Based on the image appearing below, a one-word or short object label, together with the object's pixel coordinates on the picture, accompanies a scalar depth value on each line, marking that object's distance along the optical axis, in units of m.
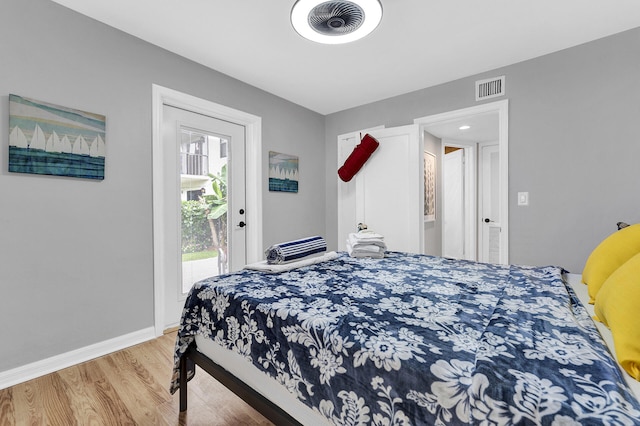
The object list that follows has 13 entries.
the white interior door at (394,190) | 3.34
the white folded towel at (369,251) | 2.23
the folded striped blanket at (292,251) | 1.87
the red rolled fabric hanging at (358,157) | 3.58
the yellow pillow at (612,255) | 1.30
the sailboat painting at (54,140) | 1.80
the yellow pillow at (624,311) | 0.75
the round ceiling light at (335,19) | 1.74
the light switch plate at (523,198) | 2.74
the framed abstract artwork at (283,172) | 3.50
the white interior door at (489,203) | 4.96
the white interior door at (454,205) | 5.03
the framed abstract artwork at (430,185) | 4.25
